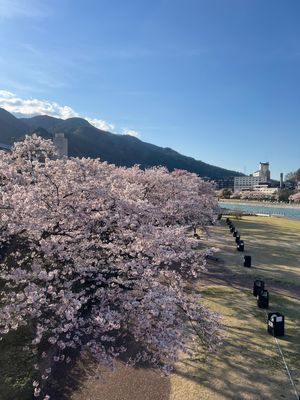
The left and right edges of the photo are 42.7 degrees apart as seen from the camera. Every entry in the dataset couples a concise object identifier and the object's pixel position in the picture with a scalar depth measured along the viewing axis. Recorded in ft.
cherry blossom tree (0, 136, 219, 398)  25.35
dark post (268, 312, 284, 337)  43.01
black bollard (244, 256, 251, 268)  80.89
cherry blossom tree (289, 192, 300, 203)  331.32
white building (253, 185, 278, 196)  456.41
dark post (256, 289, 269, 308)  52.80
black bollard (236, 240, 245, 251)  99.45
